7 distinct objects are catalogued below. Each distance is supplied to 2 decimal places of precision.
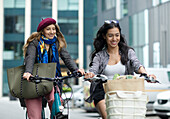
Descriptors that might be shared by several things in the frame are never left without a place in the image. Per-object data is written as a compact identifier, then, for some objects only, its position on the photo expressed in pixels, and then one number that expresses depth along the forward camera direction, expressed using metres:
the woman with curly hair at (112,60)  4.57
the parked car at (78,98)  22.47
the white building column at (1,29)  47.34
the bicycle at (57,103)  4.39
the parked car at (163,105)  13.37
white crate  3.52
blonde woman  5.05
